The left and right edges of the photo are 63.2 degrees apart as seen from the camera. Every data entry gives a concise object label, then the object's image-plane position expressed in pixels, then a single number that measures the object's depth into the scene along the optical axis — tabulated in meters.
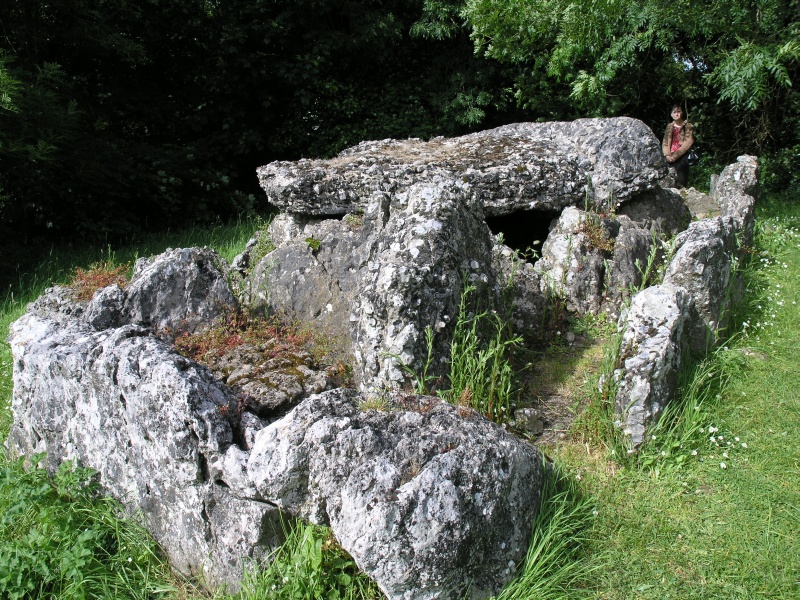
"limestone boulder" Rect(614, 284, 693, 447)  3.90
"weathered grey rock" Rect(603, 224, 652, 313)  5.57
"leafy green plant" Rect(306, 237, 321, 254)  5.40
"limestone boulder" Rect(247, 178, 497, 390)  3.90
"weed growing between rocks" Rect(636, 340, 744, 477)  3.88
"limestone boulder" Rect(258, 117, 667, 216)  6.05
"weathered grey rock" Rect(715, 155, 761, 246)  7.68
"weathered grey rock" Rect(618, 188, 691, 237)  6.81
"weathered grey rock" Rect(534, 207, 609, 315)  5.56
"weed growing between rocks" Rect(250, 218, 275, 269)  6.31
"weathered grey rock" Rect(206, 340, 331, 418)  3.78
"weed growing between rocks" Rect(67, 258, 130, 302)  5.04
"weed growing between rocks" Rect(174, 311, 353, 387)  4.29
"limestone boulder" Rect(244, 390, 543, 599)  2.71
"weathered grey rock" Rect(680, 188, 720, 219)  7.95
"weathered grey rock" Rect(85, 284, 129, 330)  4.45
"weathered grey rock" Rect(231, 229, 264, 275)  6.27
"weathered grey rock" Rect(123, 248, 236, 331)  4.58
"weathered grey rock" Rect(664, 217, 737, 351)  5.03
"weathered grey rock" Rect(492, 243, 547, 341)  5.05
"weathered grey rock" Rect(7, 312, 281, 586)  3.07
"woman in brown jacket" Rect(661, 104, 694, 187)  9.72
